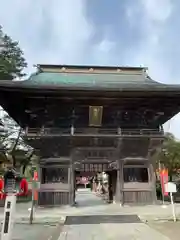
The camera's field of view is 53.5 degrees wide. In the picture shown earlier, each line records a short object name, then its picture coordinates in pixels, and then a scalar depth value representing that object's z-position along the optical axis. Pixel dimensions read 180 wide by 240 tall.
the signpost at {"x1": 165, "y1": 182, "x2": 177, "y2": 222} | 9.39
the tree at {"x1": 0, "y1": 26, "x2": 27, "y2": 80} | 20.86
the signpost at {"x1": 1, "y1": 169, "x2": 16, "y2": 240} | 5.39
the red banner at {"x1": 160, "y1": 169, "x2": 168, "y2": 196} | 11.68
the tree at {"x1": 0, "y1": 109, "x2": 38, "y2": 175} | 20.42
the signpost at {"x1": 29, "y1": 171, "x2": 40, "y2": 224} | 9.87
